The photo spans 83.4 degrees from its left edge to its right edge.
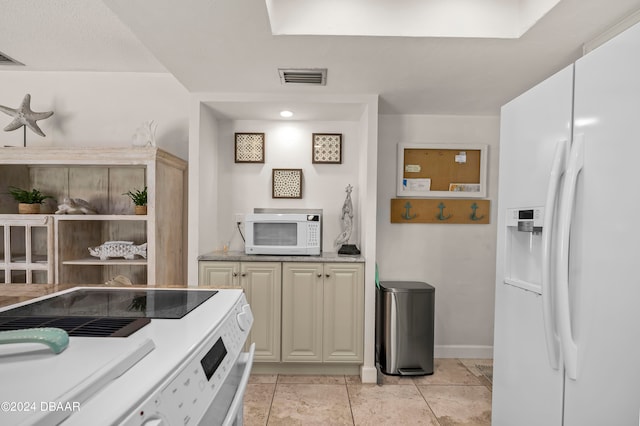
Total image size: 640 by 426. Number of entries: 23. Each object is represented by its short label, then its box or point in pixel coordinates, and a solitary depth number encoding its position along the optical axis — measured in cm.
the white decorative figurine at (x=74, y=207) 262
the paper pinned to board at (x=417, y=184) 329
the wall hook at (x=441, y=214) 330
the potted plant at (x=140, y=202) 259
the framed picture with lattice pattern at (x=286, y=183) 327
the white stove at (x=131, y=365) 50
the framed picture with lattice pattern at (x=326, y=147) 328
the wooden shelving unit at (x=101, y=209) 256
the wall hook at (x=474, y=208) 330
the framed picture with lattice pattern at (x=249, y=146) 327
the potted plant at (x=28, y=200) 263
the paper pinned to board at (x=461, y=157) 330
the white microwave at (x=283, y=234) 285
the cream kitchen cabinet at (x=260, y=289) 277
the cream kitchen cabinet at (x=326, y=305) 278
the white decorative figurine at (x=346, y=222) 301
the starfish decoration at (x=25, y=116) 280
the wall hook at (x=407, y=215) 329
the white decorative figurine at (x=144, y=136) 269
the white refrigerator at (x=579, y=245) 98
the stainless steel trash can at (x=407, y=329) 282
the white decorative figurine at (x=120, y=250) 265
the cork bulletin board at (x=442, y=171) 329
